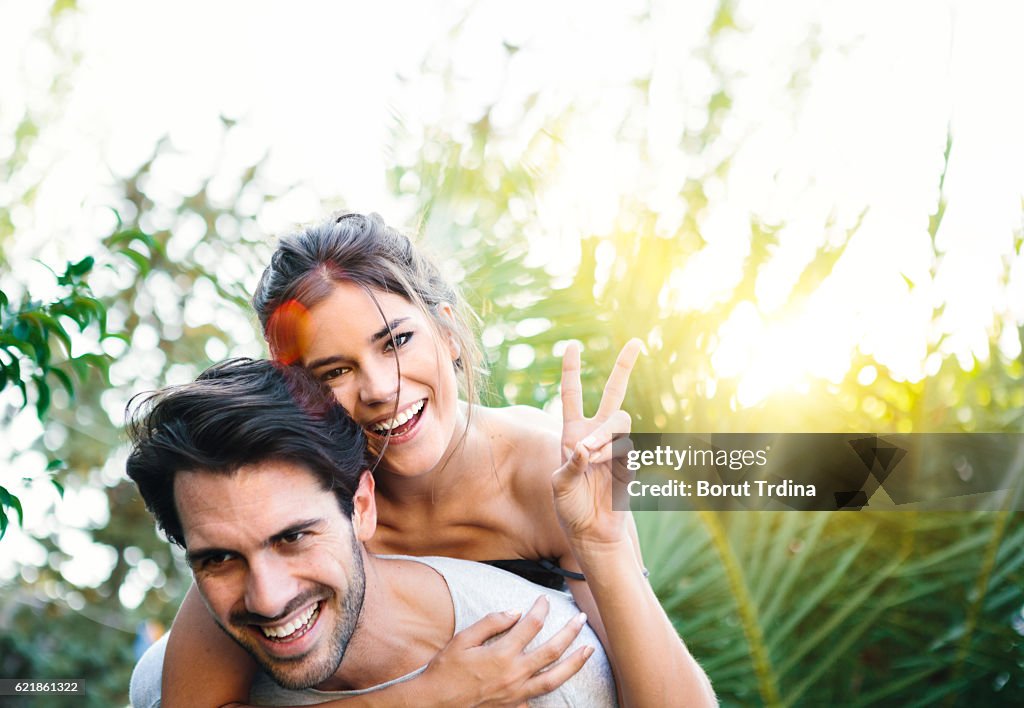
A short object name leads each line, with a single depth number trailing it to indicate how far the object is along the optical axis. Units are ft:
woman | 4.30
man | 4.07
